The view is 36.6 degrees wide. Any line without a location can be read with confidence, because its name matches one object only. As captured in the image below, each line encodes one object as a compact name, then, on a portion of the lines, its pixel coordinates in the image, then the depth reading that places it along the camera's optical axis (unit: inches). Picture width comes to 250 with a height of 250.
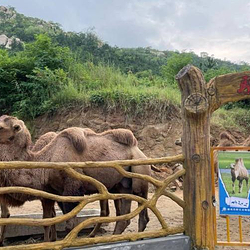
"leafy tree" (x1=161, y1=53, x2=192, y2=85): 809.1
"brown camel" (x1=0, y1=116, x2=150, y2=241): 211.8
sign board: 175.2
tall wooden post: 173.0
